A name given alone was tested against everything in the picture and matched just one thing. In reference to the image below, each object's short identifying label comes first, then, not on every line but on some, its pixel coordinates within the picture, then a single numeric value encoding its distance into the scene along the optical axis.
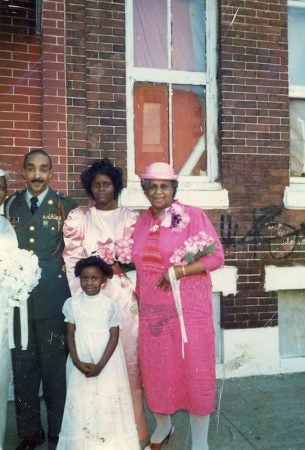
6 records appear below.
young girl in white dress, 3.30
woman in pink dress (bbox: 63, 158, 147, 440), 3.64
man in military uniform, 3.62
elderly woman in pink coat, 3.46
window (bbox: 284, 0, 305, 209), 6.00
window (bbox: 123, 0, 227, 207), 5.52
